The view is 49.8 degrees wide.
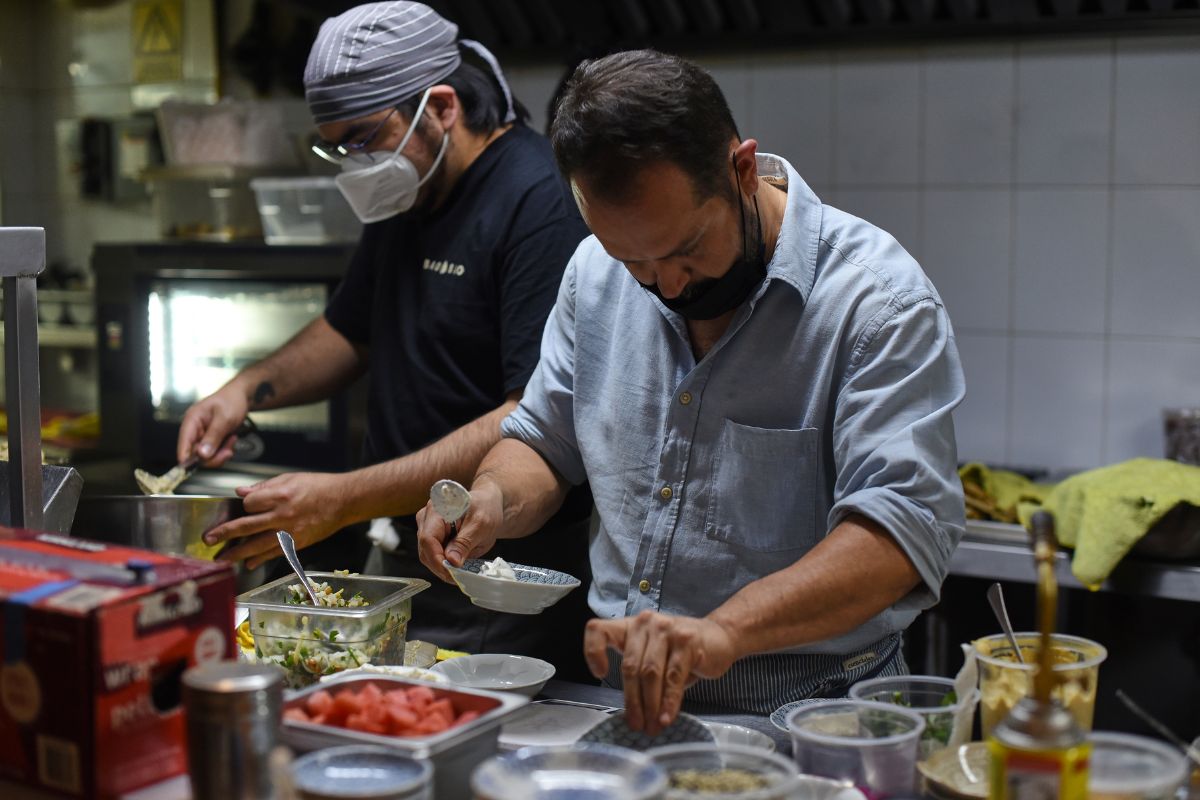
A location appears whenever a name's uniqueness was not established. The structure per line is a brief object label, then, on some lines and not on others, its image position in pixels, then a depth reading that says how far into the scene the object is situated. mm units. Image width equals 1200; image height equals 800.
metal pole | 1576
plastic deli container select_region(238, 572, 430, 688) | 1633
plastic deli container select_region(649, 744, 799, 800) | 1134
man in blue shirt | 1524
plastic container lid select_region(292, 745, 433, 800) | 1095
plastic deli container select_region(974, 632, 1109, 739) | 1340
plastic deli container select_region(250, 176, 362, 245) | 3371
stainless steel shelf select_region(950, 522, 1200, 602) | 2594
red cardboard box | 1190
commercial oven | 3412
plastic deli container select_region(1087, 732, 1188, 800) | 1111
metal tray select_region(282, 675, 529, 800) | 1233
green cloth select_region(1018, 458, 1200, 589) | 2549
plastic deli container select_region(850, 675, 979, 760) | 1441
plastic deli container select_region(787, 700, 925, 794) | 1302
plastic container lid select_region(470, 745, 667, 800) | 1068
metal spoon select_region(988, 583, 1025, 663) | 1420
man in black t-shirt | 2365
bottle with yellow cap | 1058
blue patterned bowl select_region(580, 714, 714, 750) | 1353
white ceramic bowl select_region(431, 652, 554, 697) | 1596
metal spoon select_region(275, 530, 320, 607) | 1732
